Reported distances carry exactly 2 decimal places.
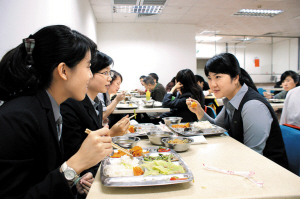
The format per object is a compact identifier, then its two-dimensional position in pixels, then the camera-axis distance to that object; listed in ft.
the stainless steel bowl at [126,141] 4.81
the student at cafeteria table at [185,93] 10.68
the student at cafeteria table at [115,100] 9.80
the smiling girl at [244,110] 4.95
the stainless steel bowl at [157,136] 5.16
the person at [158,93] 16.61
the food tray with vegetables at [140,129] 5.94
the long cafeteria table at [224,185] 2.92
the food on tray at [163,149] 4.49
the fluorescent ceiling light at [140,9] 19.84
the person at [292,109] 8.76
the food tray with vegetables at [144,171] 3.12
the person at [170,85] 19.79
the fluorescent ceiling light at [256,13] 21.20
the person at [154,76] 21.12
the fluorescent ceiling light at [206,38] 32.35
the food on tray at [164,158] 3.99
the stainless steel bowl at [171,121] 7.27
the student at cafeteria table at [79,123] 4.74
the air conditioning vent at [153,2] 17.91
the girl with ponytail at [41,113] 2.58
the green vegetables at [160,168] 3.40
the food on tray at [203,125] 6.29
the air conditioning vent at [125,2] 18.02
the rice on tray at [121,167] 3.39
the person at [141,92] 22.95
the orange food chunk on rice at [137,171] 3.37
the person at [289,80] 14.56
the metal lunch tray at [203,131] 5.72
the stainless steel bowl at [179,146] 4.60
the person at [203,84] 17.10
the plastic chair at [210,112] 9.32
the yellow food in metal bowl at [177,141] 4.87
